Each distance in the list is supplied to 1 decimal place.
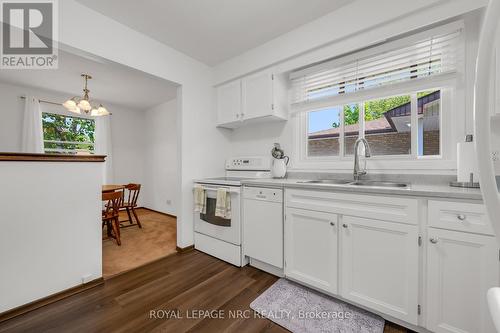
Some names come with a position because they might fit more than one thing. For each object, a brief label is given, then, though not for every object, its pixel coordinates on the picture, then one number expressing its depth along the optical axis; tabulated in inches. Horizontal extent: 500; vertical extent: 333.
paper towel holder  54.3
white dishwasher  76.5
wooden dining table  113.6
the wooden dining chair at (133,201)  137.1
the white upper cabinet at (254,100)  95.3
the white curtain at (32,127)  142.6
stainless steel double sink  68.5
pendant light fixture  111.0
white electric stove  88.0
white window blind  66.0
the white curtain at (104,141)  175.5
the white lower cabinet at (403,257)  45.6
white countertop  46.1
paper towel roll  54.9
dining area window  156.9
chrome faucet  76.1
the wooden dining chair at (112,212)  108.2
